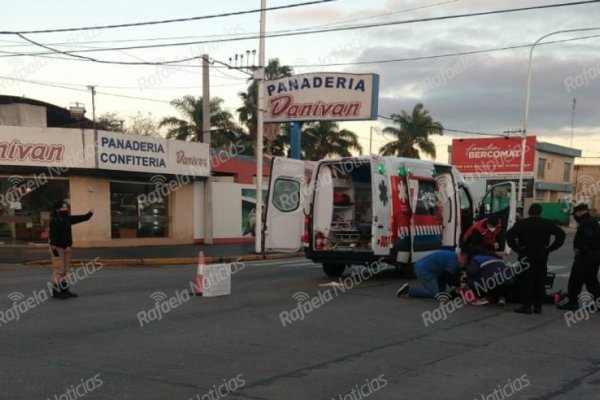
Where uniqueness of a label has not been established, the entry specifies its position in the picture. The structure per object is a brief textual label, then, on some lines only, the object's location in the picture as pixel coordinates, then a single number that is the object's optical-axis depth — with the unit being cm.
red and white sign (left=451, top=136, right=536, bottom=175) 5228
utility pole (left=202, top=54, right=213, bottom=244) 2350
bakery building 2000
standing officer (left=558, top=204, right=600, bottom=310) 926
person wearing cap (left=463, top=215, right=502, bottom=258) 1097
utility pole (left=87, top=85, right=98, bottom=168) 2028
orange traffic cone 1039
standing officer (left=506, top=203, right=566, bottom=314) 911
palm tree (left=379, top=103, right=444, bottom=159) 5169
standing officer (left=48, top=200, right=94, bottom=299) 1010
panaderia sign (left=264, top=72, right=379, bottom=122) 2189
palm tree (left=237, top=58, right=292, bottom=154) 3847
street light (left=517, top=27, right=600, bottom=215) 3406
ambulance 1210
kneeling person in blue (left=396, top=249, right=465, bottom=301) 1015
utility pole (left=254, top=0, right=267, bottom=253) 2034
